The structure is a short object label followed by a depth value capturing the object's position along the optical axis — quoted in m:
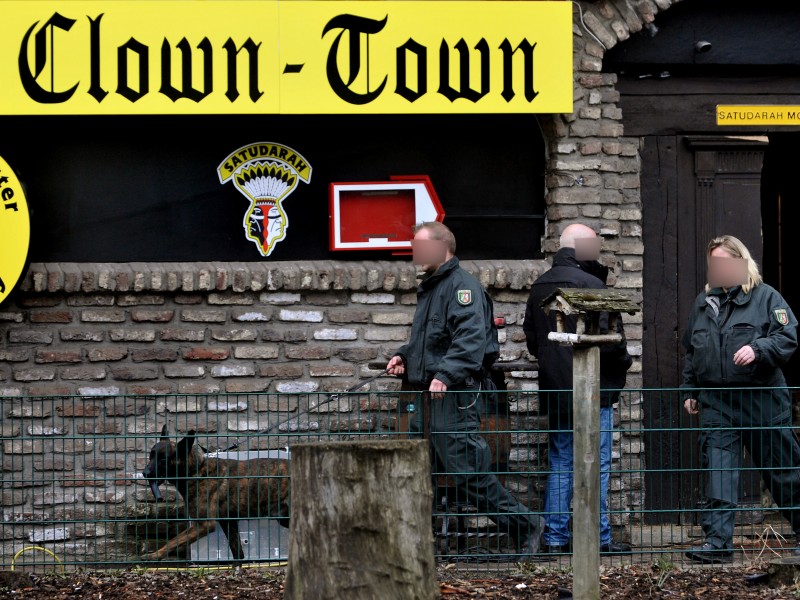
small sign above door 16.42
